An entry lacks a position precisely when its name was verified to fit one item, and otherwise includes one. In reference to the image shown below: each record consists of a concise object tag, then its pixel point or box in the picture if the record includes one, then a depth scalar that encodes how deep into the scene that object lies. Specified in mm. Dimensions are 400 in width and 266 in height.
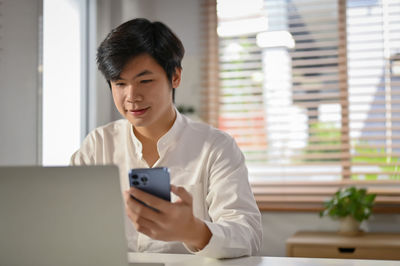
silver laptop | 882
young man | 1322
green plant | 2955
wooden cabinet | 2729
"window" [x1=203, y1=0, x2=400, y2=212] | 3285
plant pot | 2988
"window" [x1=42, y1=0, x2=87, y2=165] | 2914
